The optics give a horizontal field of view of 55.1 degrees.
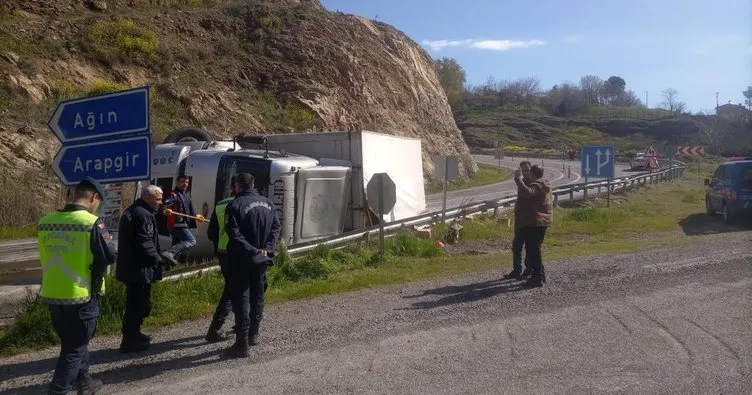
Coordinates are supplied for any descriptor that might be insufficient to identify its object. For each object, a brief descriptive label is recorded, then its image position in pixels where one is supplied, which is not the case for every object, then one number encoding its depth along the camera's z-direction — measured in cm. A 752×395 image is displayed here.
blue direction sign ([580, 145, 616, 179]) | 2184
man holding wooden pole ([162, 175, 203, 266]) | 1066
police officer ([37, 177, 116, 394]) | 558
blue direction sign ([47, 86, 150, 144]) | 821
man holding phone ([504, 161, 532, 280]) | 1045
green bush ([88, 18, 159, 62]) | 3300
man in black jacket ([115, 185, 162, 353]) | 722
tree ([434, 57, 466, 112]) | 10600
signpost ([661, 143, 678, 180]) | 3659
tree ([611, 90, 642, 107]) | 14766
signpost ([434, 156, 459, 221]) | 1606
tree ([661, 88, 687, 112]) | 11862
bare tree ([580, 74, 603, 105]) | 14012
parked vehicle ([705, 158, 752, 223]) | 1858
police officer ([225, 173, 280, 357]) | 699
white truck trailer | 1212
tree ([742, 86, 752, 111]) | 6407
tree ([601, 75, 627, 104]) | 15175
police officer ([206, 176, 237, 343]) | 743
